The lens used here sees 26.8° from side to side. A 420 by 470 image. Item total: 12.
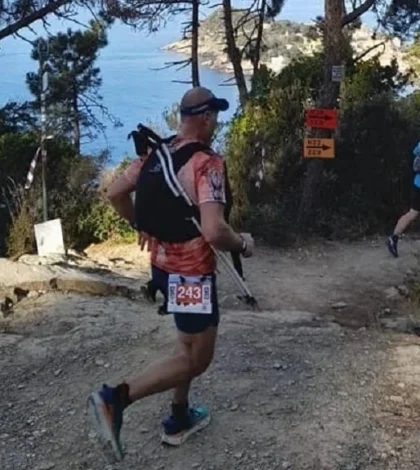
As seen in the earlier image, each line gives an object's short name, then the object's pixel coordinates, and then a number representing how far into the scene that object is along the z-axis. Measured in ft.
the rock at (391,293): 24.84
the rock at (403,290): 23.73
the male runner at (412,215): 26.61
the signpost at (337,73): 29.91
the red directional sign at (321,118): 30.04
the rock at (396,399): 13.94
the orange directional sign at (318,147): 30.50
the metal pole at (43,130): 34.81
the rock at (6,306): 19.66
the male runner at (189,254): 10.78
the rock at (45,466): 12.44
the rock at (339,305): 24.44
